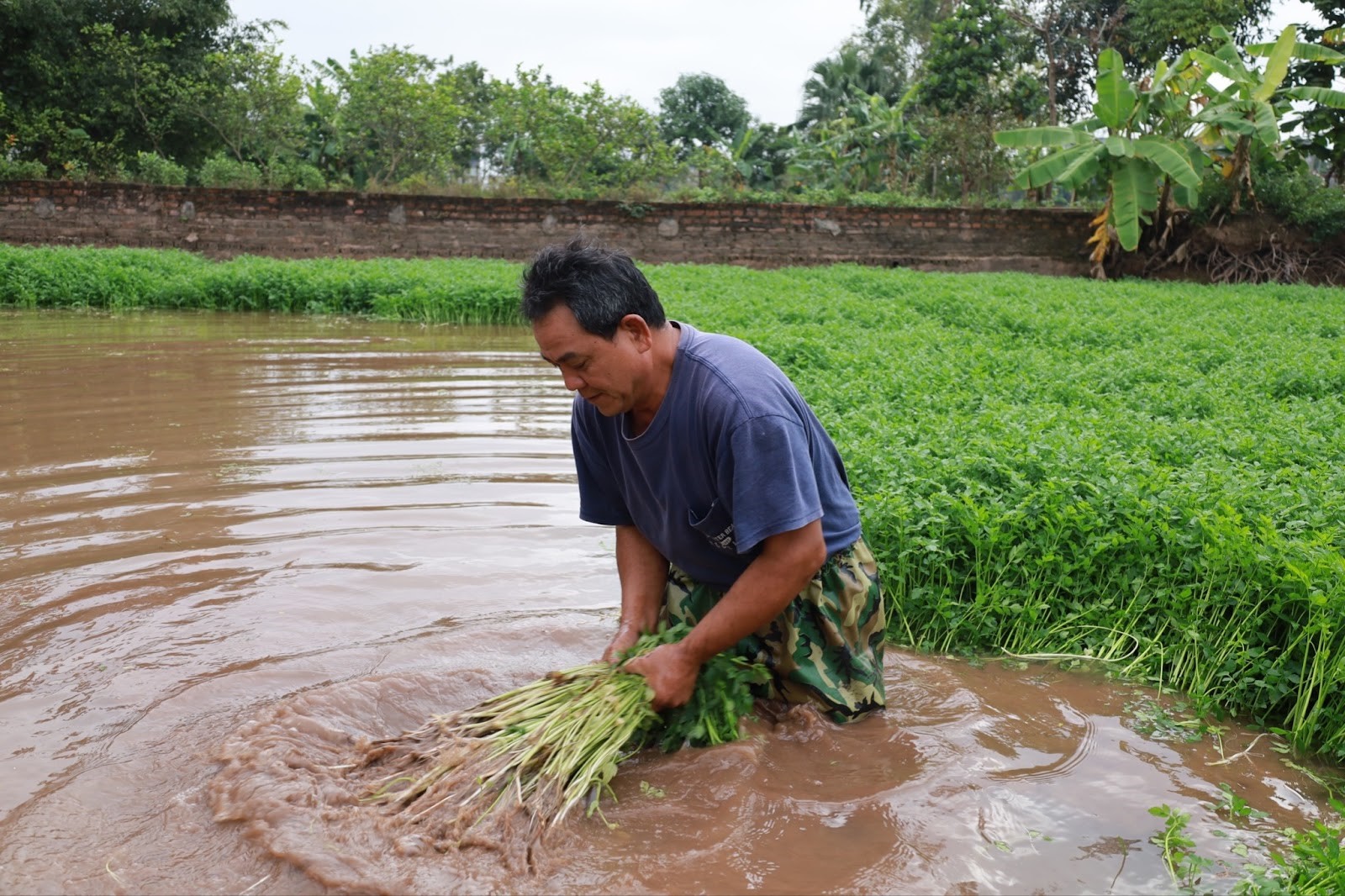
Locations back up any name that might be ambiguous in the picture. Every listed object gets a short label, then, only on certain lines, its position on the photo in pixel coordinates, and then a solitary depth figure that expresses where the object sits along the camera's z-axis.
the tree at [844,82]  34.97
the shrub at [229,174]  23.25
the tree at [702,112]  45.38
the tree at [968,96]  25.83
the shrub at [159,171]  23.30
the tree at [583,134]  29.12
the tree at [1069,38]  28.11
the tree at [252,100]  27.12
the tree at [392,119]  27.47
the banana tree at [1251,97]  17.84
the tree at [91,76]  25.55
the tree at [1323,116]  20.94
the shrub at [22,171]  21.38
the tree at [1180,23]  24.02
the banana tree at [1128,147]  17.88
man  2.71
